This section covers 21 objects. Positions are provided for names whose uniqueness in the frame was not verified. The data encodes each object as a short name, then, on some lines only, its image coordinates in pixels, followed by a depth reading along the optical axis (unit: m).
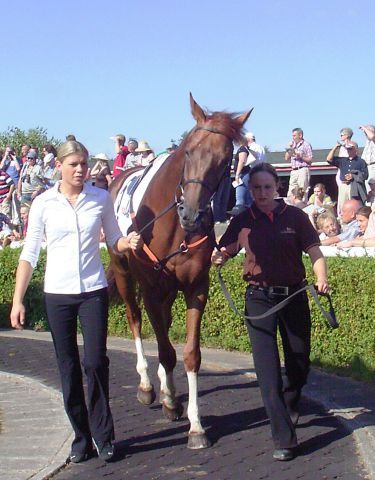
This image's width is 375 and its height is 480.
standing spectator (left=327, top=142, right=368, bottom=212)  13.73
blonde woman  5.56
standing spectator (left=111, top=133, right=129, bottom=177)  16.94
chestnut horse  5.78
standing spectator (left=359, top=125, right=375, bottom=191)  13.86
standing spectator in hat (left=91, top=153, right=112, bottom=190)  14.97
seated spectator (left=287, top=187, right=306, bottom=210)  14.00
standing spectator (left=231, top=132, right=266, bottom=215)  13.15
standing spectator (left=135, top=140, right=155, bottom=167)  15.30
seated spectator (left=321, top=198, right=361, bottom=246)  10.79
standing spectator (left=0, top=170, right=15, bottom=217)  19.59
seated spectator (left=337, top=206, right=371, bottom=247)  10.59
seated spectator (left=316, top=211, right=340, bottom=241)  11.35
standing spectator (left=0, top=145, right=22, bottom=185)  20.23
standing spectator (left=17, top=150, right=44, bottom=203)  18.41
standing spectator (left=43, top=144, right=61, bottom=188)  17.27
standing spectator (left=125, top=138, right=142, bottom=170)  16.56
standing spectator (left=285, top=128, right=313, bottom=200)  15.40
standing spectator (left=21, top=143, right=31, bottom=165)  20.20
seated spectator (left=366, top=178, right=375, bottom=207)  13.03
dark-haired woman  5.71
